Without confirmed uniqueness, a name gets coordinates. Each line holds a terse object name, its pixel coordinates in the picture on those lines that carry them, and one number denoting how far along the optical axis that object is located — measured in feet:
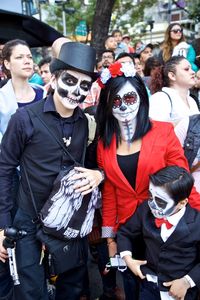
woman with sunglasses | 18.35
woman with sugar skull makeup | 7.34
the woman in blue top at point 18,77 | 10.12
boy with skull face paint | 6.66
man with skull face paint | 6.96
